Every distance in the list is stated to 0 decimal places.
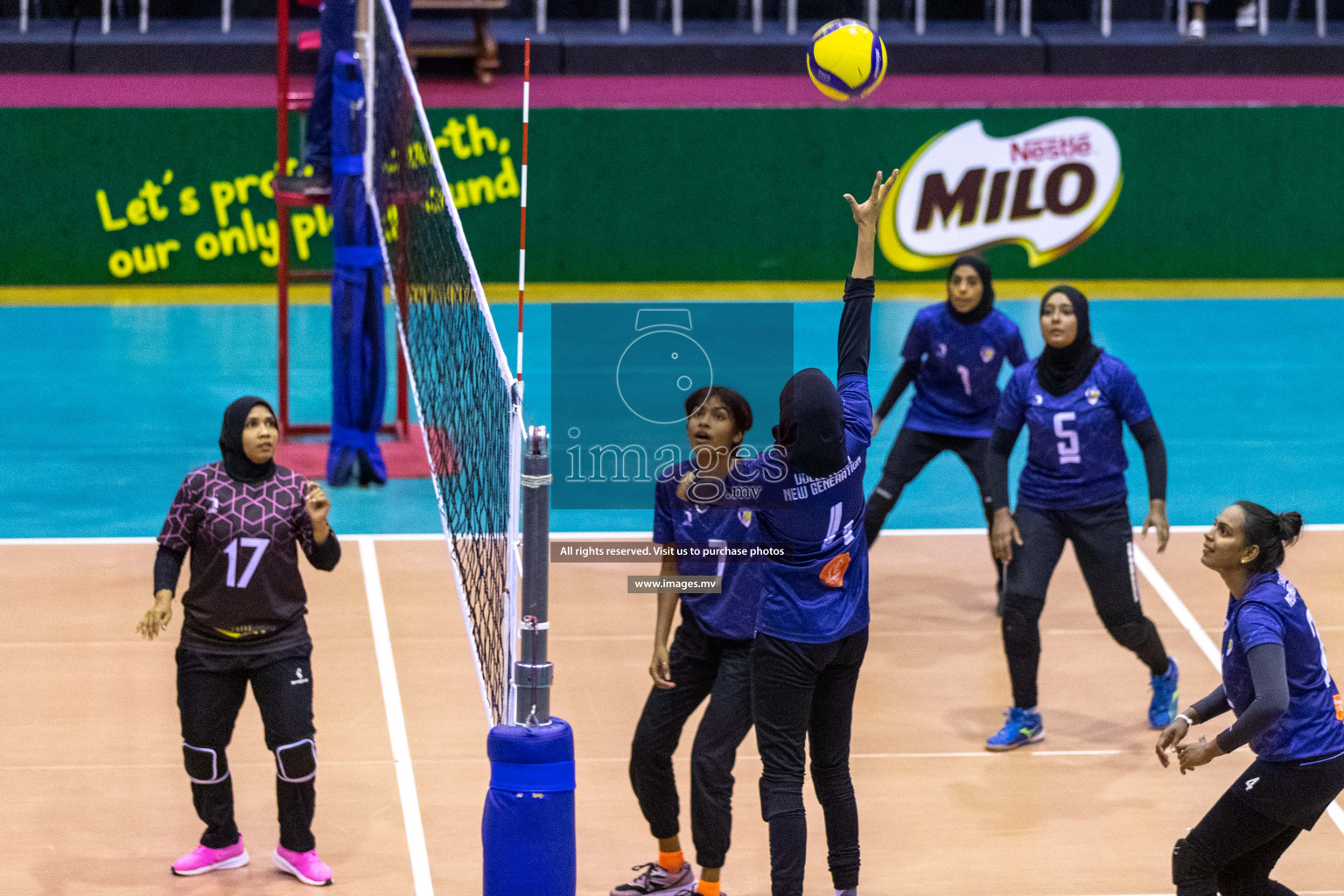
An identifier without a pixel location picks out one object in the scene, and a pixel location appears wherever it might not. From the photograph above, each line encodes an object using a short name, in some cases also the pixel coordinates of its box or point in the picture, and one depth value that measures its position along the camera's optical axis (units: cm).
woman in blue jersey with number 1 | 2180
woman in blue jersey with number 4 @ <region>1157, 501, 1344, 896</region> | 1276
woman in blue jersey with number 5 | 1811
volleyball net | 1367
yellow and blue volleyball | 2020
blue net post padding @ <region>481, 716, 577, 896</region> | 1135
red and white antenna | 1190
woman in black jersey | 1470
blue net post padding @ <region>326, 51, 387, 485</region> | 2611
